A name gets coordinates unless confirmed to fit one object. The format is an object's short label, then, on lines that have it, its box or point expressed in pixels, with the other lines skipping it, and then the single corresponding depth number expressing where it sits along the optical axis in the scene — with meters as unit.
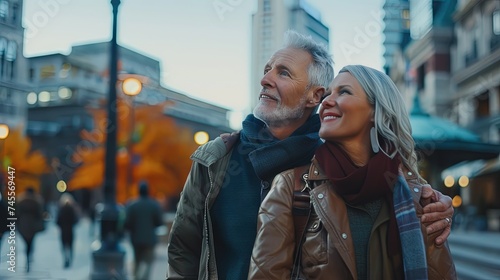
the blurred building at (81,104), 26.03
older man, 2.23
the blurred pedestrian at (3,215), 5.68
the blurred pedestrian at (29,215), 9.69
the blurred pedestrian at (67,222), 12.02
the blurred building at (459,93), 14.79
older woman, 1.80
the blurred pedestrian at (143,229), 9.17
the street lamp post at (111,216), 9.40
